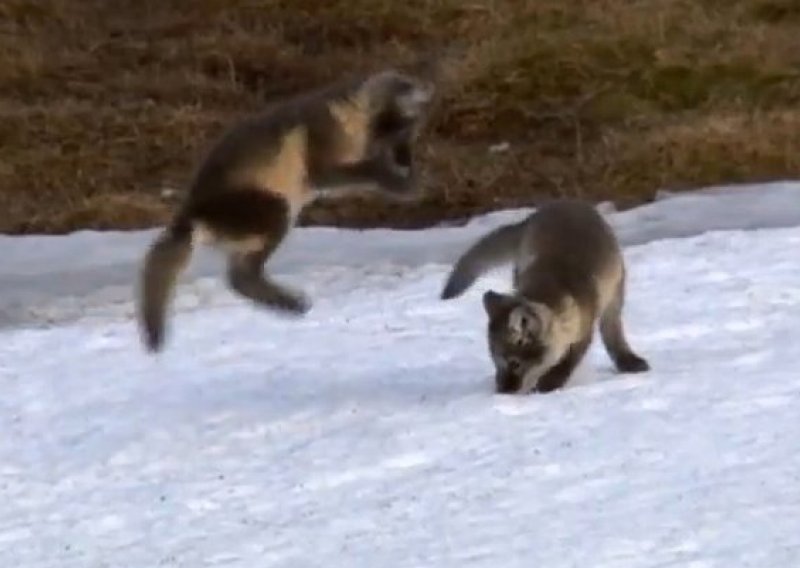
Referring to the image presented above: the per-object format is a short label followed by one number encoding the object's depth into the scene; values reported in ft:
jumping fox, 51.24
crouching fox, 50.49
